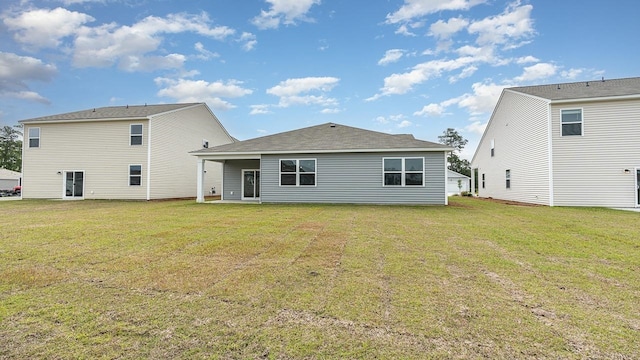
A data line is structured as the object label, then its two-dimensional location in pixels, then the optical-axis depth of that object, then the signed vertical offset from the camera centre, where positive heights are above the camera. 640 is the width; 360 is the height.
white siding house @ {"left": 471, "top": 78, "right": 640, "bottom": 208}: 12.95 +1.85
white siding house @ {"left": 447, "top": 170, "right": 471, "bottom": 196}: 37.75 +0.38
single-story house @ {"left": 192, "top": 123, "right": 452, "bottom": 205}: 13.87 +0.91
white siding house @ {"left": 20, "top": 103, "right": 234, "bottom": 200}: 17.89 +1.90
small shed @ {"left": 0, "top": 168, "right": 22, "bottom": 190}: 36.53 +0.71
